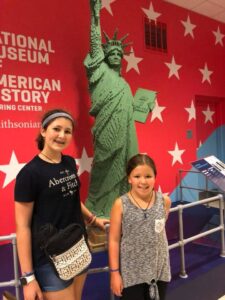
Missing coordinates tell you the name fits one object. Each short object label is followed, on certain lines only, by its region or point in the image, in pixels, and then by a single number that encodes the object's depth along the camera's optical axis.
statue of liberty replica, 2.44
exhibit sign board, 2.09
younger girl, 1.30
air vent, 3.73
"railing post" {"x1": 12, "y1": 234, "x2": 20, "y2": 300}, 1.36
